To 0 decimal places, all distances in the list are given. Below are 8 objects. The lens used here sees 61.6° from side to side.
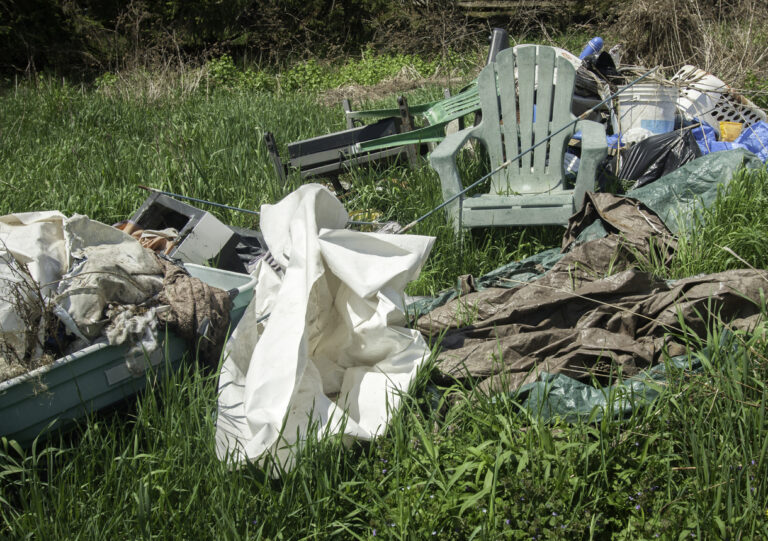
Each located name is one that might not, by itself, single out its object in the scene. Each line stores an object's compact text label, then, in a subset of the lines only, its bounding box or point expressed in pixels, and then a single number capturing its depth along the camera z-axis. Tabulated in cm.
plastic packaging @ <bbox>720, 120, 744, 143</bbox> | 492
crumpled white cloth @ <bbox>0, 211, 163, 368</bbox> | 230
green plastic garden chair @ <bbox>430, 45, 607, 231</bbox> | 398
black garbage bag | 442
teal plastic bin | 221
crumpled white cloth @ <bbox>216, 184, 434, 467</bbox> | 219
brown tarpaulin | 253
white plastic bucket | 497
